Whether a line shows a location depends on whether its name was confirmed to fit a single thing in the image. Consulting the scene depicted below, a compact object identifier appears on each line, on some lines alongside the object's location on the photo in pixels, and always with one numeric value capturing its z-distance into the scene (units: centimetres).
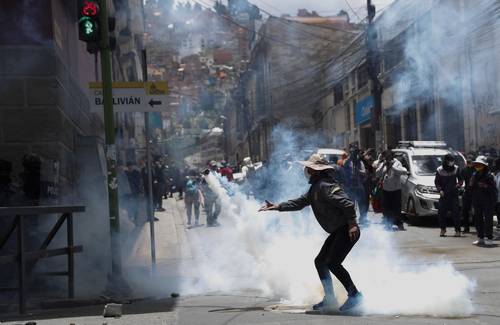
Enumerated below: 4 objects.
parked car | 1457
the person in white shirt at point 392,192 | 1408
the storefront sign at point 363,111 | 3038
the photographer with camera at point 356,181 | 1492
